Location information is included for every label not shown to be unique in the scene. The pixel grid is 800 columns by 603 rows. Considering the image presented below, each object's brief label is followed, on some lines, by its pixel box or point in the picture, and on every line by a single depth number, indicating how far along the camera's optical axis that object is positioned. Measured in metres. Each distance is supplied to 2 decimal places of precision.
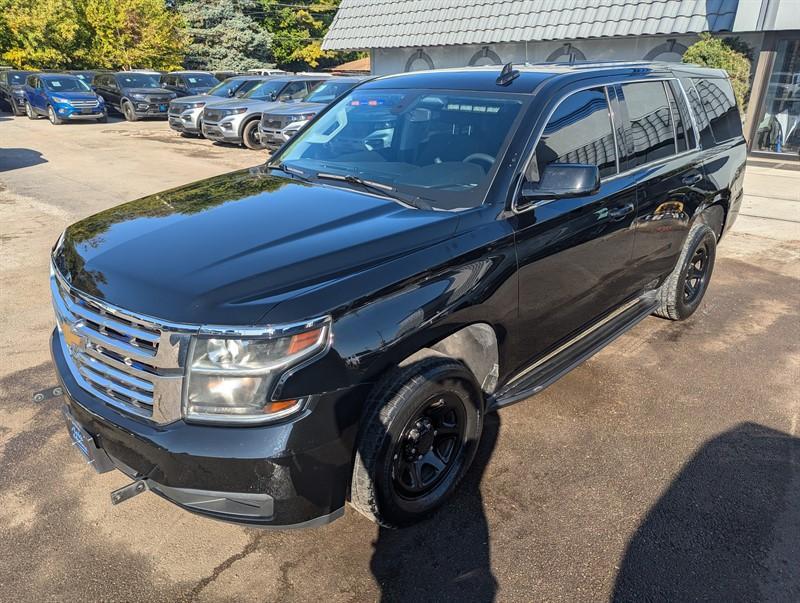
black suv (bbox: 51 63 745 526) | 2.17
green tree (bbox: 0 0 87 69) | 32.25
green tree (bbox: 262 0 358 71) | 53.72
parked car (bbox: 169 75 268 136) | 16.95
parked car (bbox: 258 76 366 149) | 13.09
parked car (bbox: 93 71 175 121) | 21.84
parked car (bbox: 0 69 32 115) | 23.28
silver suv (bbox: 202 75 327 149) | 14.94
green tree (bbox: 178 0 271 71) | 41.12
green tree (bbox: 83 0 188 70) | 33.69
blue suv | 20.53
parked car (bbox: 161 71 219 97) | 23.31
